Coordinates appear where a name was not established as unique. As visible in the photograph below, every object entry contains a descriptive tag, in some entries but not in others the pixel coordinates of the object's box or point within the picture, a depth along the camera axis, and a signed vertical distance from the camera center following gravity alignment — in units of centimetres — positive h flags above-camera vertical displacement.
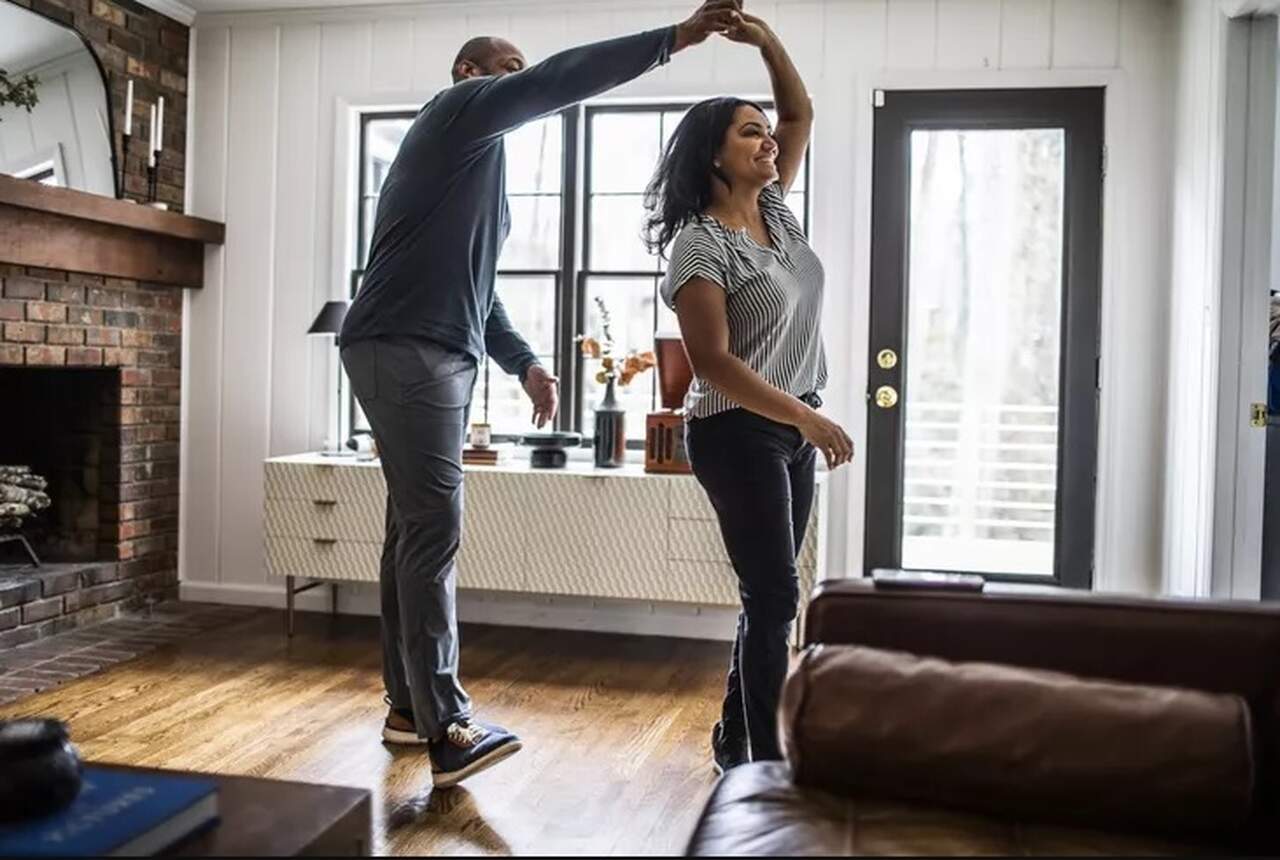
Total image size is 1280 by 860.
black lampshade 425 +30
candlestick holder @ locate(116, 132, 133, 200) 432 +88
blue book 109 -41
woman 230 +14
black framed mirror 385 +98
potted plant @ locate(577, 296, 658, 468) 408 +9
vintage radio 391 -3
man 258 +11
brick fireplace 424 -16
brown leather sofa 127 -31
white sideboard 386 -42
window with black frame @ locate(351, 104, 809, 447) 444 +59
